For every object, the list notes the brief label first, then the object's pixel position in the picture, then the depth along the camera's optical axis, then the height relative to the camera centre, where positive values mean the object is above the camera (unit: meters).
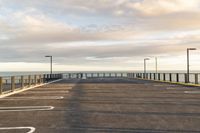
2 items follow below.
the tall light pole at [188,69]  28.04 +0.21
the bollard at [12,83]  17.81 -0.73
